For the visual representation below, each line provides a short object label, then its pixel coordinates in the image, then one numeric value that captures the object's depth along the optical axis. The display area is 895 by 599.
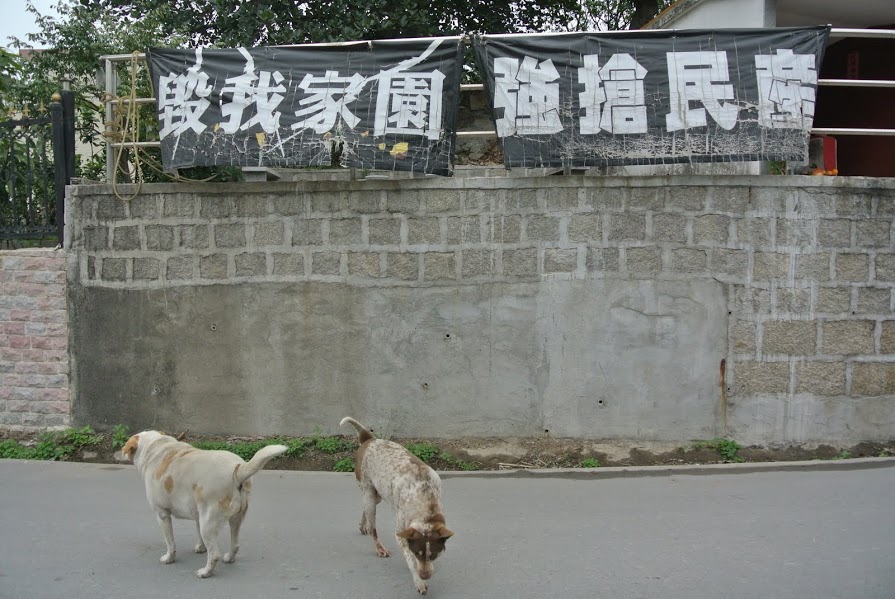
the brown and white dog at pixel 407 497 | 4.01
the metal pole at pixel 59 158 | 7.75
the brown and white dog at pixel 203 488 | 4.44
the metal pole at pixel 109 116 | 7.62
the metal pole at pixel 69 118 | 7.88
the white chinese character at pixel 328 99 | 6.95
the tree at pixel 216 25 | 9.96
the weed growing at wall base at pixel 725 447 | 6.78
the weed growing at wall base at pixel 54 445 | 7.34
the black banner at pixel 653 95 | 6.73
